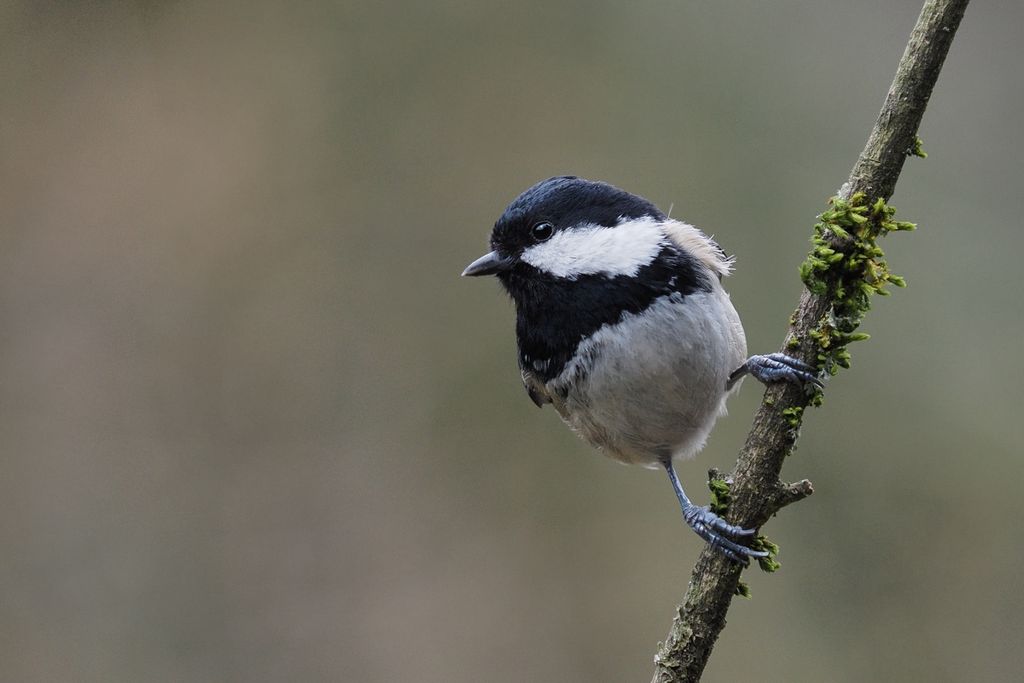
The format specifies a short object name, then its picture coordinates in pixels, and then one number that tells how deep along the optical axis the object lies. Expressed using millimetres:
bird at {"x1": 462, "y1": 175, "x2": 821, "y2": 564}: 5363
